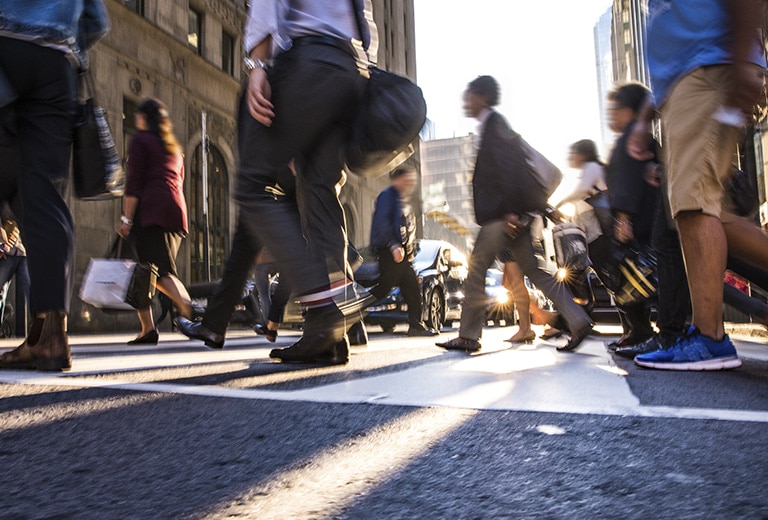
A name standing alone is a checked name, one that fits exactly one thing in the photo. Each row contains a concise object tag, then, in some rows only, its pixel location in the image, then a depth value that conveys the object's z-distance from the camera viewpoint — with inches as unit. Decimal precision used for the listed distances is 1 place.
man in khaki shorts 105.5
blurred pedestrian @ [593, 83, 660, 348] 159.9
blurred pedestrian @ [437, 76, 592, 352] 174.9
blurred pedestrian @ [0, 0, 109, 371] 99.3
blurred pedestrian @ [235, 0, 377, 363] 103.8
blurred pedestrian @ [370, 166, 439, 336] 263.9
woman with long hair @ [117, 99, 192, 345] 188.9
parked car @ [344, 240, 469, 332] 330.3
